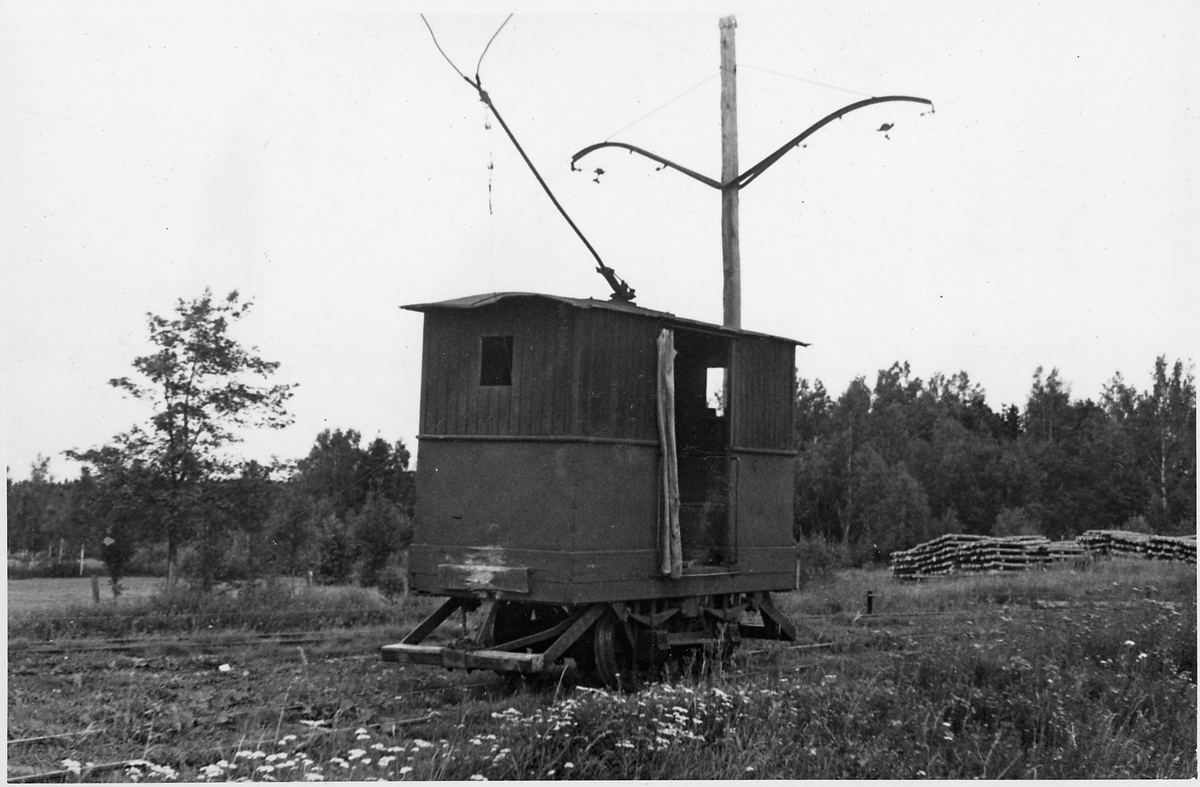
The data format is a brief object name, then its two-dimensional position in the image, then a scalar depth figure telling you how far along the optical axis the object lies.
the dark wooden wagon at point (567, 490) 10.06
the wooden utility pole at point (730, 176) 15.08
